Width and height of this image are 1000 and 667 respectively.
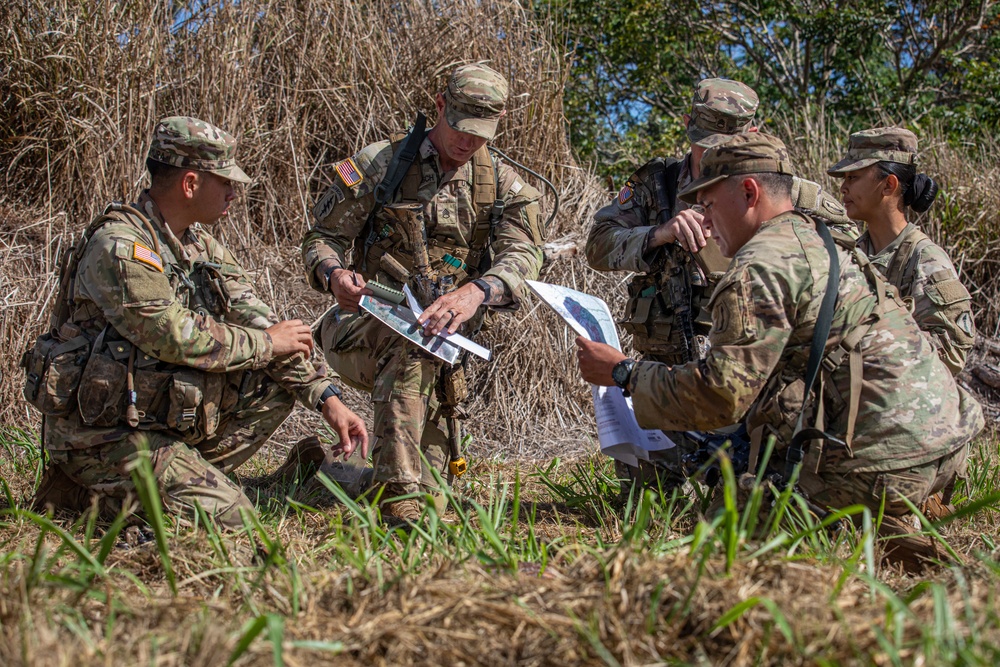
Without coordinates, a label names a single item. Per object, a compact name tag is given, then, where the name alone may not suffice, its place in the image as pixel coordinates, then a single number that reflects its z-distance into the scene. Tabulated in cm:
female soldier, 404
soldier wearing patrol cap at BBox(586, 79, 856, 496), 407
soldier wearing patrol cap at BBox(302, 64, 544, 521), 402
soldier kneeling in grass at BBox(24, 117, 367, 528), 347
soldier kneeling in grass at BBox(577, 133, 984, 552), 292
